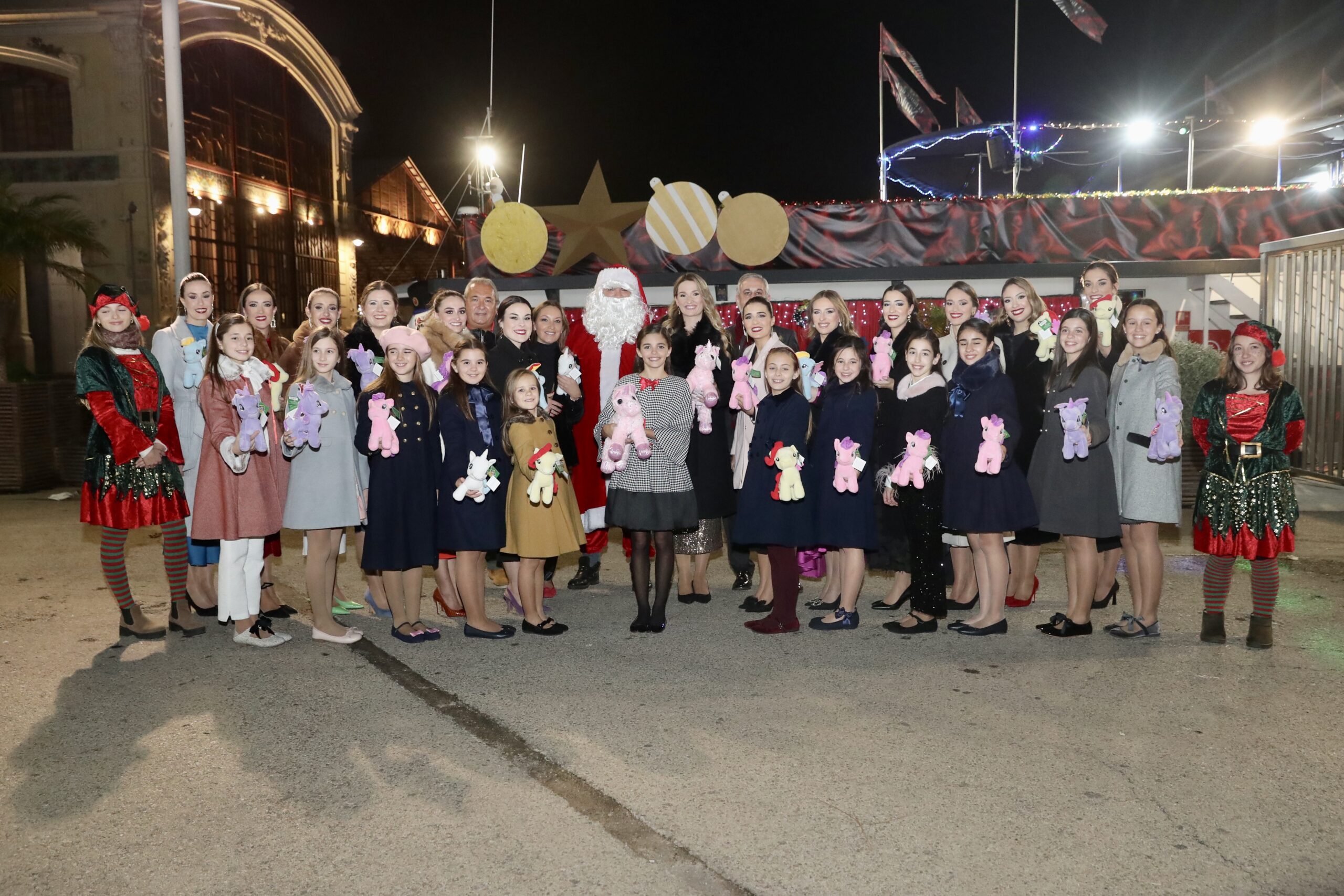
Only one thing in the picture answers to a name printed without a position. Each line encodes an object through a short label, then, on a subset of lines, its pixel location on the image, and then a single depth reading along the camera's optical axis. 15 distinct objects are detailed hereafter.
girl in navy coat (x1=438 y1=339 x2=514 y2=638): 5.41
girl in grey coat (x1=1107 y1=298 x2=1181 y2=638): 5.28
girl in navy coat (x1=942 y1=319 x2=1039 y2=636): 5.35
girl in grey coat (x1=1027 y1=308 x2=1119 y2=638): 5.29
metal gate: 9.29
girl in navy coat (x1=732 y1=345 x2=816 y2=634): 5.46
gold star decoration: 10.86
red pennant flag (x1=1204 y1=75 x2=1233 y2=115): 17.36
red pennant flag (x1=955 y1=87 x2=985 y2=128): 19.42
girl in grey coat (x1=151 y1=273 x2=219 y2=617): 5.76
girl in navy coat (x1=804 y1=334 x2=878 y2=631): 5.46
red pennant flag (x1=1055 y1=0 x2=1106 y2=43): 14.96
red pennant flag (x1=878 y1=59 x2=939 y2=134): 16.94
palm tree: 13.54
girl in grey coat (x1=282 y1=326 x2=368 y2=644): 5.27
